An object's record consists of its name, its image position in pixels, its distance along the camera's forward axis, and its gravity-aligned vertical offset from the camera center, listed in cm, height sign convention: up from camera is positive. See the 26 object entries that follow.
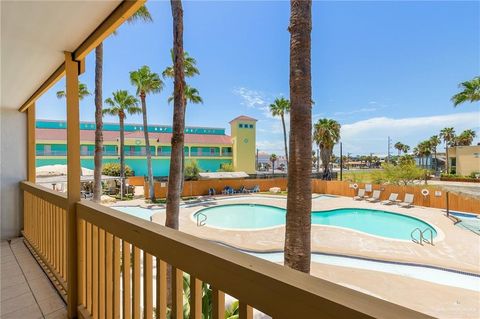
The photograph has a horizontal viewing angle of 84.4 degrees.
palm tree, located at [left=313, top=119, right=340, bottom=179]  2492 +215
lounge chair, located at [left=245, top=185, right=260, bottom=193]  2159 -243
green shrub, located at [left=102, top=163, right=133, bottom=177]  2258 -72
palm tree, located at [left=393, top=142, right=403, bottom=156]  5494 +268
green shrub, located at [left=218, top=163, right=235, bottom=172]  2858 -85
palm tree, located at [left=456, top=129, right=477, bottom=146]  3603 +302
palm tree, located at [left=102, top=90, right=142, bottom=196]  1845 +390
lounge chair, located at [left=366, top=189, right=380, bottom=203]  1701 -247
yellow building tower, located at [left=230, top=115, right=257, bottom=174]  3203 +211
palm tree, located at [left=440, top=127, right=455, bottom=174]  3775 +350
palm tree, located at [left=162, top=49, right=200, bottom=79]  1498 +532
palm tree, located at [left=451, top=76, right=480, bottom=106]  1498 +382
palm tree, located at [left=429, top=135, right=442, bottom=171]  3928 +258
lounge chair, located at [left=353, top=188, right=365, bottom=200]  1799 -246
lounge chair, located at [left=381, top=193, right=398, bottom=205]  1627 -250
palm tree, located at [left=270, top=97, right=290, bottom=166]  2492 +494
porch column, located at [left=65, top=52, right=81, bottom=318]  230 -9
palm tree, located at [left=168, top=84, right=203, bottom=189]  1768 +437
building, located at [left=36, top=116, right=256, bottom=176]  2539 +162
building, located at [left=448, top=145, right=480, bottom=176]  2700 +1
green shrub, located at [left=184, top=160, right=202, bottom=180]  2072 -85
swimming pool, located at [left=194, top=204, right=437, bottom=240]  1232 -310
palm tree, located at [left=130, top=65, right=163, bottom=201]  1666 +483
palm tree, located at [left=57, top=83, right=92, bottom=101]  1695 +450
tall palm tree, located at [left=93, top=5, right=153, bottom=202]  930 +141
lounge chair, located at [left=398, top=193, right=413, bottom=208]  1552 -251
